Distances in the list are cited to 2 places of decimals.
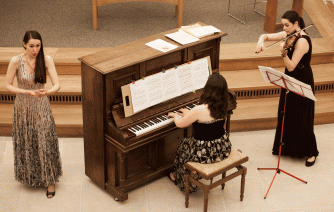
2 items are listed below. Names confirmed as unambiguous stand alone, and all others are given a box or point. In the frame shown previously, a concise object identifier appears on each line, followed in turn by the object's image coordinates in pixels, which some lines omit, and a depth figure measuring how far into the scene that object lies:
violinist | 4.79
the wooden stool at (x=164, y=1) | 6.71
